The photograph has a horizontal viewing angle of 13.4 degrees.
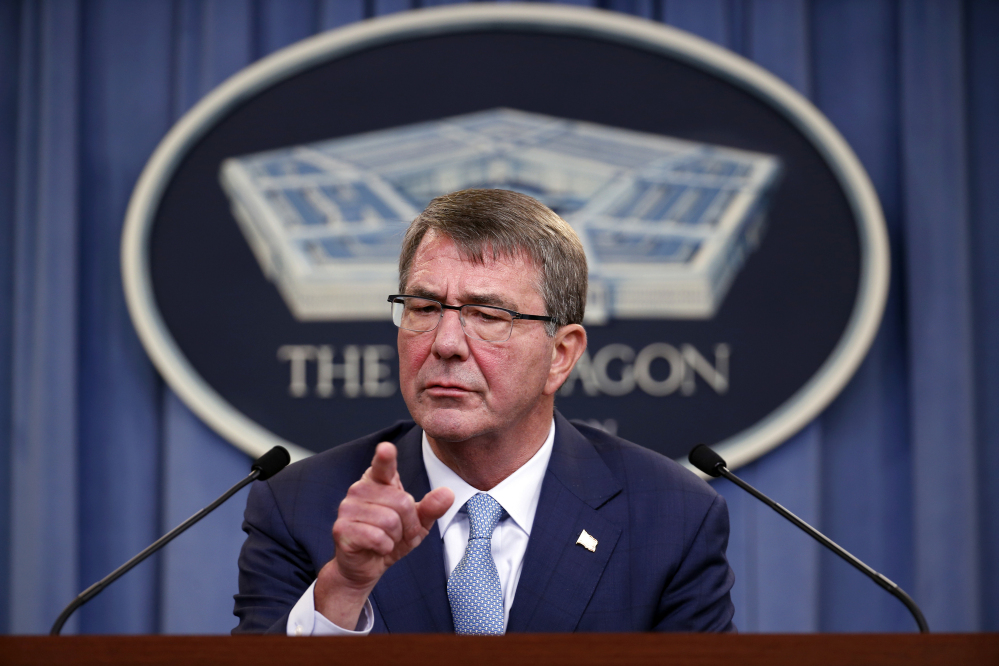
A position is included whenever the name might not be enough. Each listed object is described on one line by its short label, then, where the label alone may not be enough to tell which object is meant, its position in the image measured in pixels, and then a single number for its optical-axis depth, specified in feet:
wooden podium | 12.35
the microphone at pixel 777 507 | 13.22
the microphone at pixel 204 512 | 13.23
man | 13.52
